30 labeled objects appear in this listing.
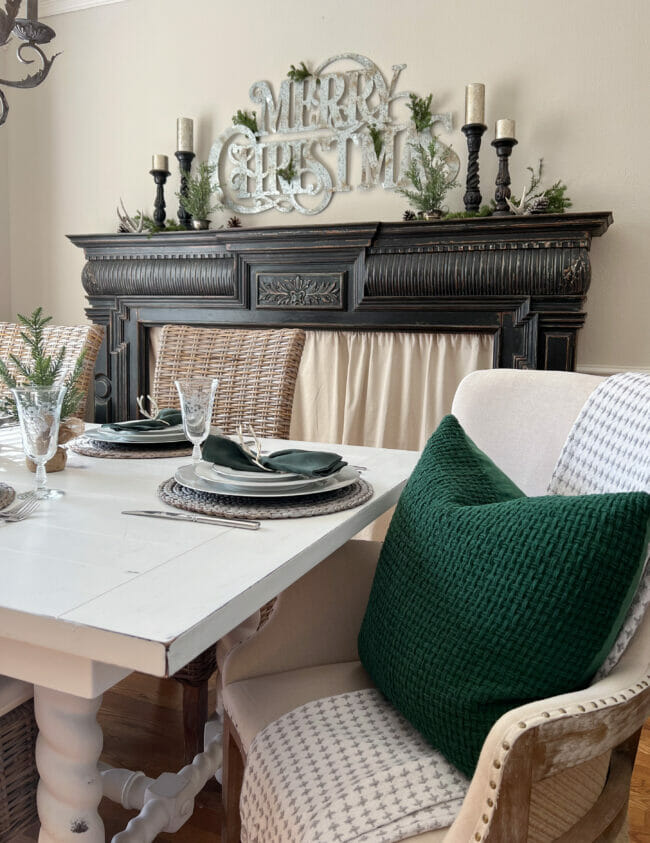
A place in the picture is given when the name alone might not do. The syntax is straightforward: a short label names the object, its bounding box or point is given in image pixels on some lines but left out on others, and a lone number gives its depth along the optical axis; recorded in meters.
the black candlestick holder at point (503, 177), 2.62
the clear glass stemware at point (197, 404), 1.20
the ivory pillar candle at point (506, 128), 2.61
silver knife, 0.94
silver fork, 0.94
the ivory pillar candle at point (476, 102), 2.64
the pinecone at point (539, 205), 2.53
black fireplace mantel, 2.53
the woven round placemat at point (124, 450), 1.39
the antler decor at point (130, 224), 3.34
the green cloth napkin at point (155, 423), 1.49
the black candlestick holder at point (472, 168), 2.67
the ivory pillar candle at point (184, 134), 3.21
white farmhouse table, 0.64
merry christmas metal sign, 3.00
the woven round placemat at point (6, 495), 1.00
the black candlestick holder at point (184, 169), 3.25
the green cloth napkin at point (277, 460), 1.08
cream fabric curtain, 2.81
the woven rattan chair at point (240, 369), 1.85
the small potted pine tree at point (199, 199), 3.18
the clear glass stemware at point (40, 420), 1.02
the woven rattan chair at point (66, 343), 2.00
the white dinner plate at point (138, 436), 1.43
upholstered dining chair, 0.63
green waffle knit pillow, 0.72
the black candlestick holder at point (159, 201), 3.28
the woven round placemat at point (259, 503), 1.00
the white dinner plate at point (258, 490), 1.04
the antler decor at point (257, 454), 1.12
